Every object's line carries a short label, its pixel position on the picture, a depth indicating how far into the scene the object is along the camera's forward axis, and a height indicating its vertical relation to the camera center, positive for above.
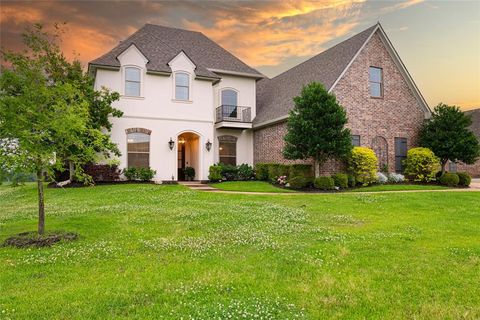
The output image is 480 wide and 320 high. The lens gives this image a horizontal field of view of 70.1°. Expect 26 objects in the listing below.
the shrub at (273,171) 21.03 -0.54
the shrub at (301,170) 19.56 -0.45
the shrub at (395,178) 20.94 -1.02
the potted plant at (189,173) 24.11 -0.70
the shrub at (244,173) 23.30 -0.71
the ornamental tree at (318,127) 18.06 +1.85
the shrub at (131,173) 20.69 -0.58
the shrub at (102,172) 19.97 -0.48
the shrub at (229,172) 23.09 -0.64
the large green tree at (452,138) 21.14 +1.47
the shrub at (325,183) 18.41 -1.14
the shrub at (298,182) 18.98 -1.11
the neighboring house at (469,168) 29.94 -0.65
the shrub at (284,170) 20.28 -0.46
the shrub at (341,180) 18.86 -1.01
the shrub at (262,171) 22.48 -0.57
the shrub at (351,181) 19.44 -1.10
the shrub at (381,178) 20.46 -1.00
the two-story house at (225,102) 21.38 +4.01
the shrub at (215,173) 22.25 -0.66
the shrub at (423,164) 21.17 -0.18
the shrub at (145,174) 20.92 -0.65
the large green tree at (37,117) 7.21 +1.02
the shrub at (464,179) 21.17 -1.13
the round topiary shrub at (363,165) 19.56 -0.19
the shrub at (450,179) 20.81 -1.11
